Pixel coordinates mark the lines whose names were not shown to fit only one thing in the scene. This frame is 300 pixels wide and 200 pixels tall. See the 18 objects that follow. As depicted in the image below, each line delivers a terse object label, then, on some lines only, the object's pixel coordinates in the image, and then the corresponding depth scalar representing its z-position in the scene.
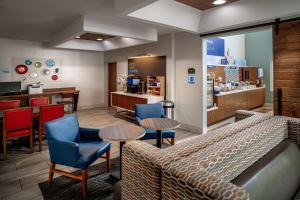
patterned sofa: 1.12
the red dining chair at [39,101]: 5.03
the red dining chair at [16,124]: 3.52
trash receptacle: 5.64
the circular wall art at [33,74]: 7.40
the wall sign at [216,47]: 6.50
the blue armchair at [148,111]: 4.10
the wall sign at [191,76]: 5.21
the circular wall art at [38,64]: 7.46
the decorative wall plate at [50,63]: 7.74
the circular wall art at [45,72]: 7.67
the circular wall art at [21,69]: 7.10
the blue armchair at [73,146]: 2.47
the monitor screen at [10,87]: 6.52
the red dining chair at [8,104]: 4.43
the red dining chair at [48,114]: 3.98
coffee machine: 6.95
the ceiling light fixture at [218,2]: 3.73
